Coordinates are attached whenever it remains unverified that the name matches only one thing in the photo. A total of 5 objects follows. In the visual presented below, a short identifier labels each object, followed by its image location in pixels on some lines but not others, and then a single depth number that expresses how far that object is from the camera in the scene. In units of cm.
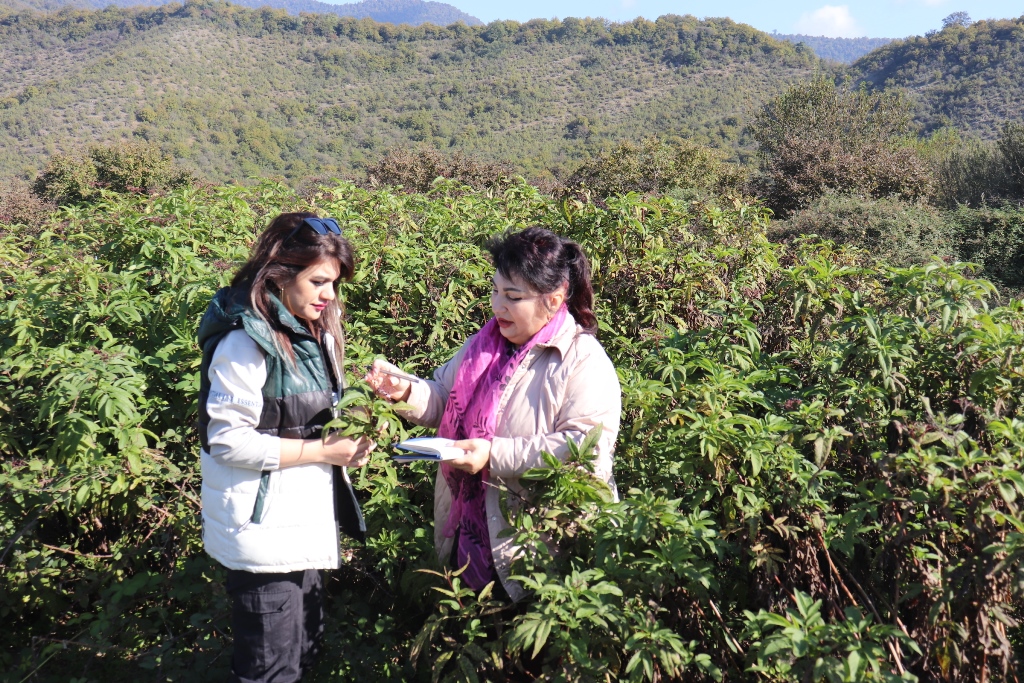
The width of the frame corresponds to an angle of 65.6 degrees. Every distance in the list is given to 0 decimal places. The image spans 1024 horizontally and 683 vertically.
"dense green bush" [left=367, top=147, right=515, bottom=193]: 1275
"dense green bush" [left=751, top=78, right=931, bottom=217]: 1205
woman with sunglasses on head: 189
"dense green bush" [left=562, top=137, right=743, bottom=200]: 1442
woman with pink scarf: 211
